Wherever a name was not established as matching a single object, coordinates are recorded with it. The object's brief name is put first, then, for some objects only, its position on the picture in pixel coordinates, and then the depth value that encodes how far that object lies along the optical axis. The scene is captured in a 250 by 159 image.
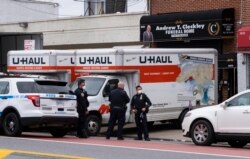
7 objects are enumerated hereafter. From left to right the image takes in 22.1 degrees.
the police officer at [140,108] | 19.69
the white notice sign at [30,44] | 27.42
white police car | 18.22
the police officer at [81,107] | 19.37
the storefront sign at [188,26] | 25.70
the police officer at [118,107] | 19.16
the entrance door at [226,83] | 26.11
